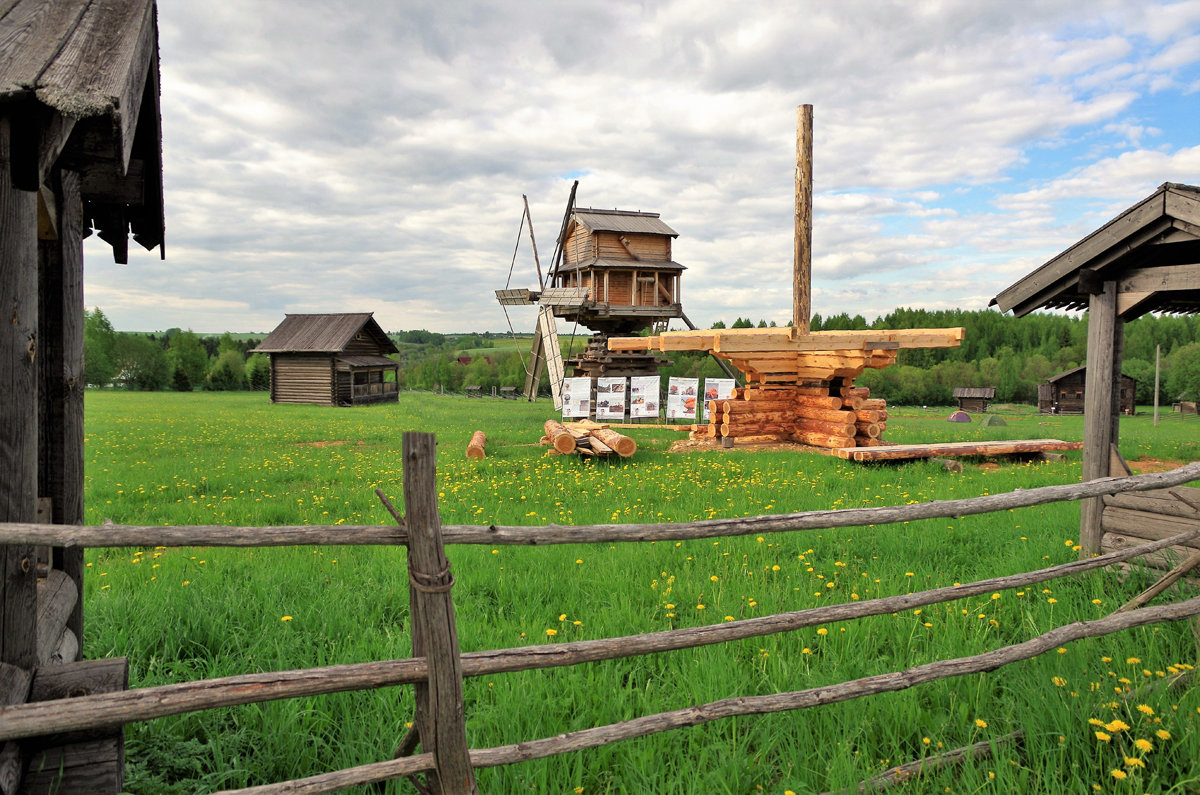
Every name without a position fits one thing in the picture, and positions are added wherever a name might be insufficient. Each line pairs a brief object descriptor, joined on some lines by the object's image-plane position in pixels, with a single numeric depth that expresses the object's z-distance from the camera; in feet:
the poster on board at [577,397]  71.46
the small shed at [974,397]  173.06
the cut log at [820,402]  47.65
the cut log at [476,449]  41.23
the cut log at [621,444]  40.34
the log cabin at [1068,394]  151.94
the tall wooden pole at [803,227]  42.80
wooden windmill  73.92
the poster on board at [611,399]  72.08
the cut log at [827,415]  45.52
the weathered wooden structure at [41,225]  6.61
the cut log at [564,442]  41.63
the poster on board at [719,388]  73.56
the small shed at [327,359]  115.24
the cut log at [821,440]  45.27
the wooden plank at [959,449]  39.40
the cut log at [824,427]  45.21
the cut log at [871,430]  45.73
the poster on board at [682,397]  75.10
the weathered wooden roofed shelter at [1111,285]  17.84
